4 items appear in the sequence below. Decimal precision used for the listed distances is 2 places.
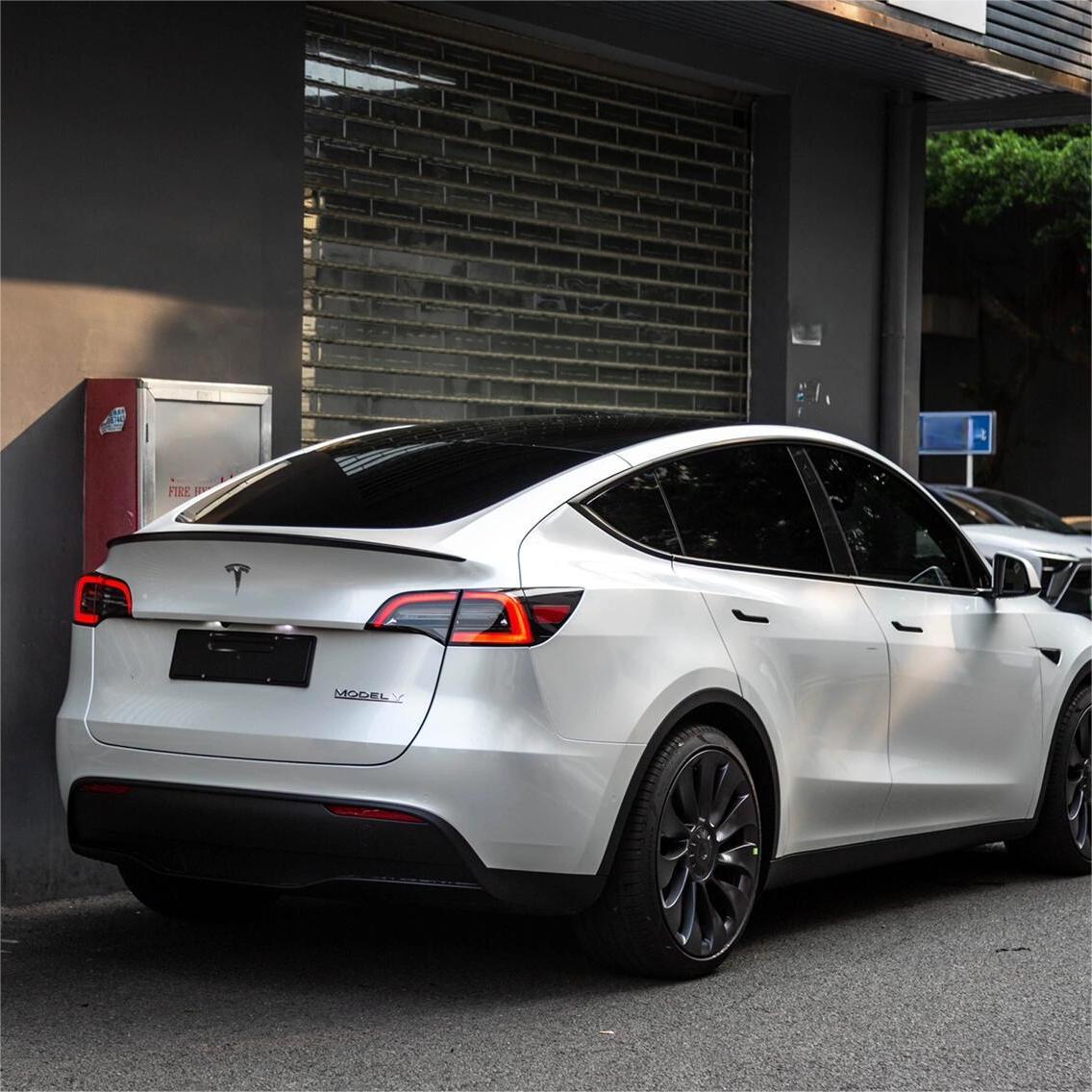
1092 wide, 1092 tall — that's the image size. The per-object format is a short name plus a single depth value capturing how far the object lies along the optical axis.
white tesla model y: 4.94
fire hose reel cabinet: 7.02
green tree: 33.22
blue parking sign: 22.86
